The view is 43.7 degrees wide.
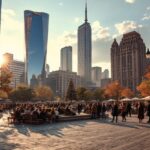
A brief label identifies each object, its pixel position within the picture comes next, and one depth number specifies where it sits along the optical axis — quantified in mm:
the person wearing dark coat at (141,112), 17665
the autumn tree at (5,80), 36592
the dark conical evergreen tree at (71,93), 60623
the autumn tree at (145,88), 42930
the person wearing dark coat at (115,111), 18845
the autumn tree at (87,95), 75381
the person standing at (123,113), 19152
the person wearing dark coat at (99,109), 22289
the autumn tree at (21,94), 74441
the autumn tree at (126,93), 76609
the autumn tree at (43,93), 87956
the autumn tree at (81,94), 74354
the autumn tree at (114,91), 76754
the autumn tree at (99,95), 85709
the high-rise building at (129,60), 101030
